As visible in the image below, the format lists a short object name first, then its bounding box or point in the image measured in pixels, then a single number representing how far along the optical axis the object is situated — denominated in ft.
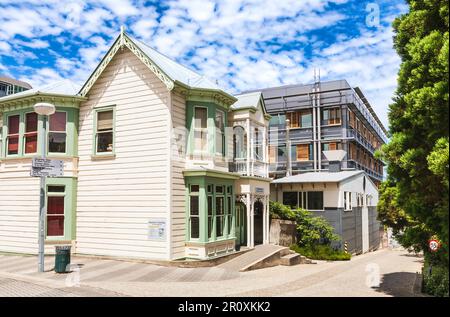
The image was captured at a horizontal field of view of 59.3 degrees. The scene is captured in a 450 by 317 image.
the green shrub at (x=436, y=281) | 35.96
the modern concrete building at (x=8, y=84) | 230.68
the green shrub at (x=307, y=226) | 78.54
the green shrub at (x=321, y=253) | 75.77
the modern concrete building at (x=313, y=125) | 134.00
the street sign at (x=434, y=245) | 34.46
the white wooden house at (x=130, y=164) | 53.98
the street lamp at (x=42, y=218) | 46.42
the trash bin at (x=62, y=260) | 45.96
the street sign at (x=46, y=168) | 45.63
